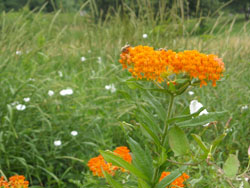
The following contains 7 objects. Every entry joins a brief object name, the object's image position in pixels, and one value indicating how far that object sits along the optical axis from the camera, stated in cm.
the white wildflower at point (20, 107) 233
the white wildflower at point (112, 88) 310
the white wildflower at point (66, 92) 265
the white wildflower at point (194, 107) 148
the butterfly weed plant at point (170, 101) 102
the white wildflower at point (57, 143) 222
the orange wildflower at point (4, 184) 143
